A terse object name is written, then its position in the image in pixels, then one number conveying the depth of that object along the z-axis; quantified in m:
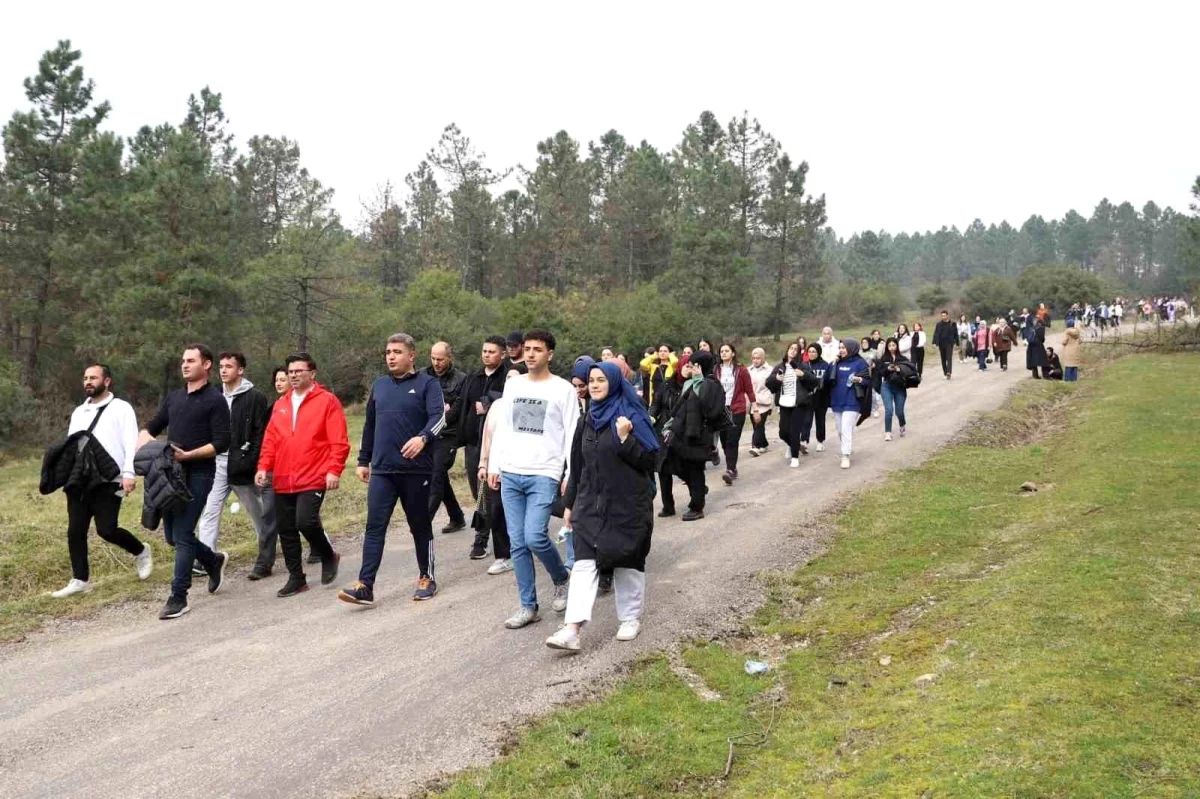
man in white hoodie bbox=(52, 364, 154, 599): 7.33
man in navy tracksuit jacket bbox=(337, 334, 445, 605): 6.95
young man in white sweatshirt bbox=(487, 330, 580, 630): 6.20
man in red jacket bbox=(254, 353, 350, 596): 7.22
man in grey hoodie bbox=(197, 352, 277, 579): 8.05
